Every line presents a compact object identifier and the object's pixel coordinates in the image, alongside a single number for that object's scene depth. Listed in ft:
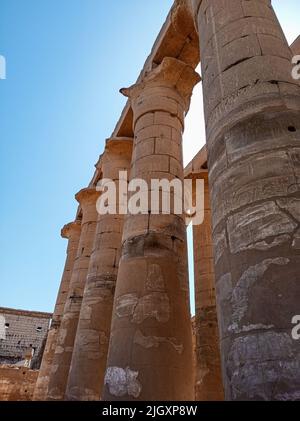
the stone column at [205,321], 28.94
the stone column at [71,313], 32.81
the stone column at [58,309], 40.16
